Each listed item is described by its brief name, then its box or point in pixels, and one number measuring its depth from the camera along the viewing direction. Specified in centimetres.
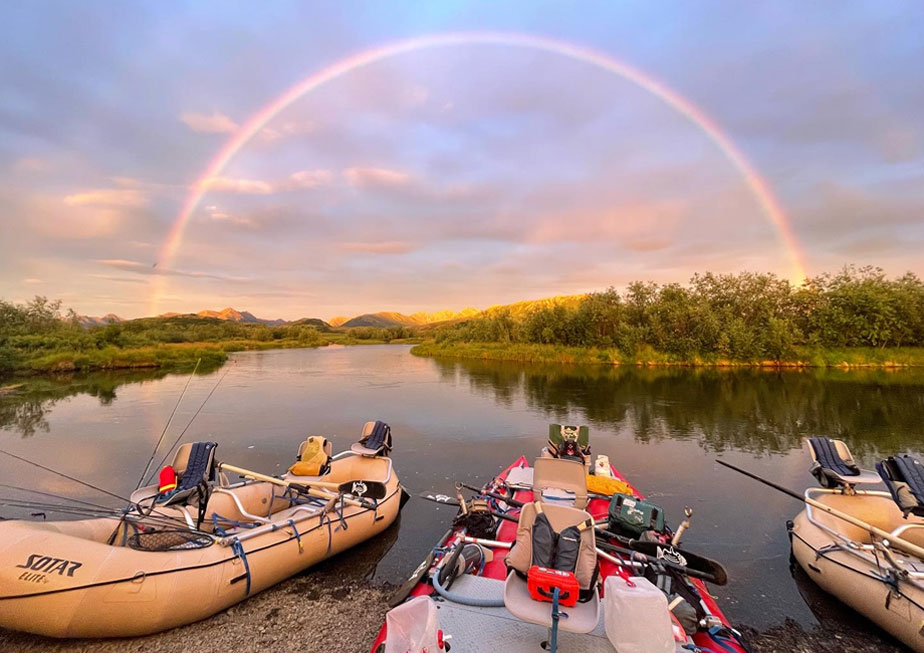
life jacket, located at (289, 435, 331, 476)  780
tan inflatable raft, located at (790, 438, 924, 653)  454
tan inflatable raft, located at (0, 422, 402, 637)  412
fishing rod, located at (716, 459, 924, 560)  456
